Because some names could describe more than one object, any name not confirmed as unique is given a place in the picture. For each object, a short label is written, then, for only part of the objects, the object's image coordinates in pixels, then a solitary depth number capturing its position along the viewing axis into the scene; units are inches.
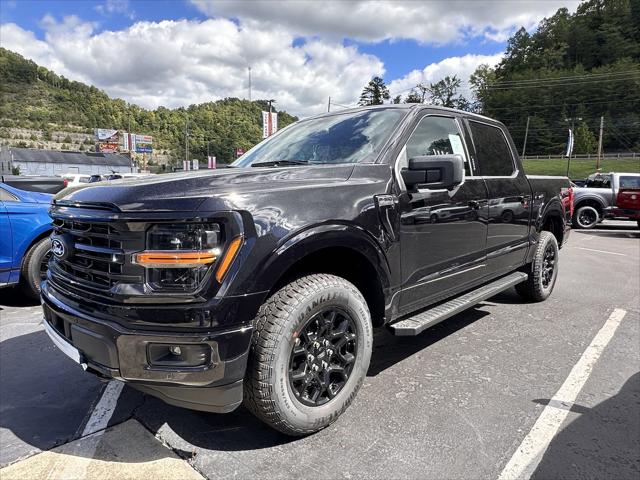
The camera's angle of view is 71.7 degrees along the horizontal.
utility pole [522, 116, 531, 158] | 3777.1
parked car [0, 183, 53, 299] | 192.1
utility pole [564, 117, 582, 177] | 3628.4
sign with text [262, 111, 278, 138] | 988.6
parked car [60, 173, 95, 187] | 548.7
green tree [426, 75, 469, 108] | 4301.7
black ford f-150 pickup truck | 78.2
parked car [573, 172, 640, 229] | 561.6
